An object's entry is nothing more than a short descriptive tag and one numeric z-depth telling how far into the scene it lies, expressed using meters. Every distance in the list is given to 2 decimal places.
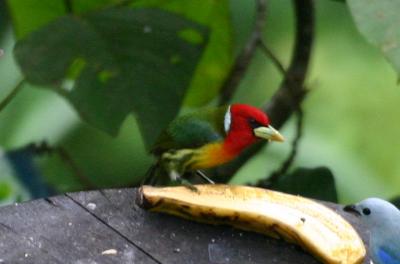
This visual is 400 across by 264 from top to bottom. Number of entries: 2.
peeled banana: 5.54
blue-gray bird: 5.59
